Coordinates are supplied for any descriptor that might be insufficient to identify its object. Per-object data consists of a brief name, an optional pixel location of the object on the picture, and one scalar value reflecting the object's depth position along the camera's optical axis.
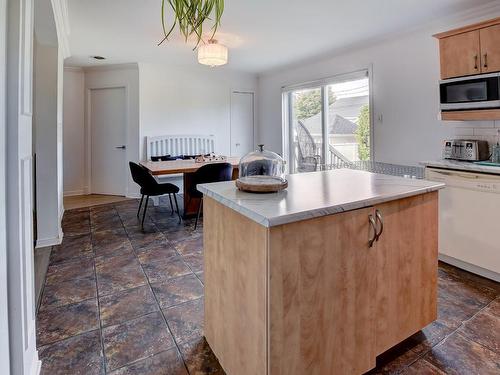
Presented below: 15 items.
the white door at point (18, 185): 1.19
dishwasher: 2.36
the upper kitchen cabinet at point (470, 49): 2.54
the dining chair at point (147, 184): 3.75
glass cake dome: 1.59
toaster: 2.81
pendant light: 3.56
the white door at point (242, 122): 6.41
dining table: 3.81
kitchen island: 1.16
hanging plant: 1.36
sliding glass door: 4.43
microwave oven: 2.56
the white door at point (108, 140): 5.64
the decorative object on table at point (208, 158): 4.53
